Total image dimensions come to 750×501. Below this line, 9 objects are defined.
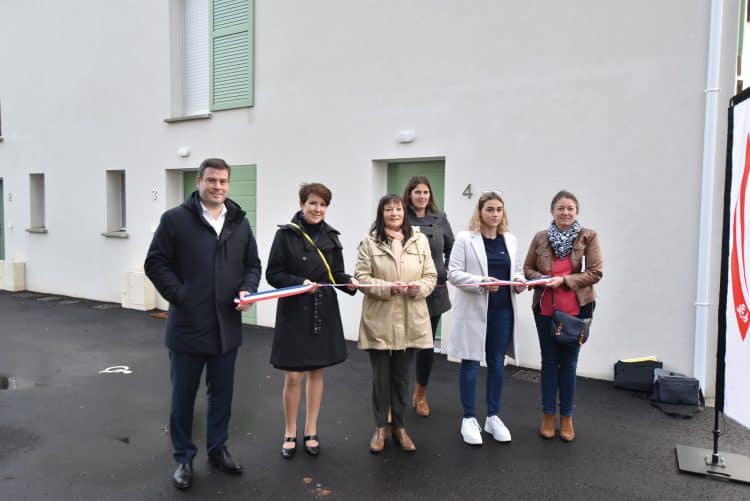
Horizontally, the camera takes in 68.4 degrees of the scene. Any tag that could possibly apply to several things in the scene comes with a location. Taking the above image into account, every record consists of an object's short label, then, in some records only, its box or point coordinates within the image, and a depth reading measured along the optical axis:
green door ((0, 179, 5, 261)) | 13.05
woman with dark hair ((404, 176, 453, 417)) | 4.59
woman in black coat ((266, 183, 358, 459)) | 3.78
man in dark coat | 3.42
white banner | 3.16
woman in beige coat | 3.85
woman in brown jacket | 4.14
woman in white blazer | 4.15
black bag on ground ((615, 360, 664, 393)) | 5.46
